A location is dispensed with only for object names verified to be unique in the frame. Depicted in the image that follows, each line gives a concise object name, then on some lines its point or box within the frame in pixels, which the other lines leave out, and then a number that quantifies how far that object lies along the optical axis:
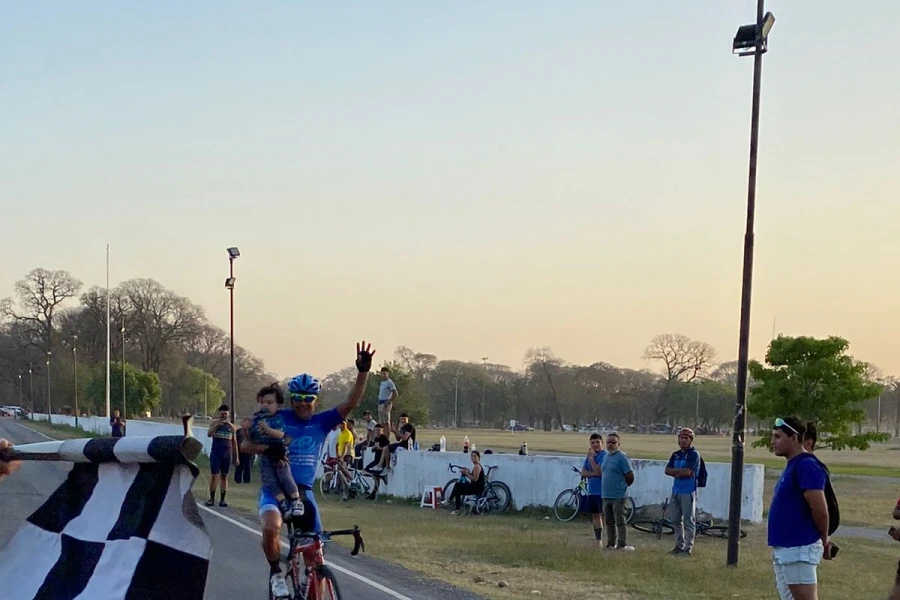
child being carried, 6.82
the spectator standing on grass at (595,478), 15.98
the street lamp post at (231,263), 35.44
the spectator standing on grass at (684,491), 14.98
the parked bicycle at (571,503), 19.39
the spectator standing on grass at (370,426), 25.75
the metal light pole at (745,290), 13.55
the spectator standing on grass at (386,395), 21.09
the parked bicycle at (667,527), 17.06
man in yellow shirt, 24.55
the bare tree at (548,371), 127.93
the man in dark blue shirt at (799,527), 6.92
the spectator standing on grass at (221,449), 18.44
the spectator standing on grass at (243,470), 25.23
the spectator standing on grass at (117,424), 31.10
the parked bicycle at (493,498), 20.73
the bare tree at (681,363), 115.94
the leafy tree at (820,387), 35.19
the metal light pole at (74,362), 87.75
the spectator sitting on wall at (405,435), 24.50
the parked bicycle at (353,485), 23.83
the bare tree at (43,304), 92.62
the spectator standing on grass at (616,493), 15.23
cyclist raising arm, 7.04
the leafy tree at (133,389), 82.22
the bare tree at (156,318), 92.25
